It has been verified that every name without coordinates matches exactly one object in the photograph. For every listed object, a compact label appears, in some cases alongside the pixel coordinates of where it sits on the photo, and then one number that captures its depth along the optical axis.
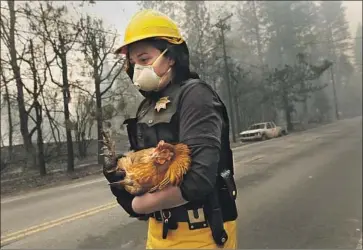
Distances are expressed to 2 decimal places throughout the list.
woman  1.40
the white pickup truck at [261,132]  27.38
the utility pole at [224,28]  27.14
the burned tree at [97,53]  17.84
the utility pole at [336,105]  63.42
